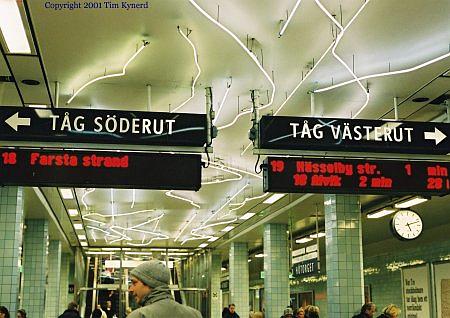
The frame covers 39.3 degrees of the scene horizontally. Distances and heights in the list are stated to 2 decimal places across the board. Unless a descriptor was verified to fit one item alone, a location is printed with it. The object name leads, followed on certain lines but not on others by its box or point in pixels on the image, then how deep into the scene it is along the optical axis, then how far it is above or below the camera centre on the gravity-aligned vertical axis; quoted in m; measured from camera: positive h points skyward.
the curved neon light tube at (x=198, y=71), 5.86 +2.25
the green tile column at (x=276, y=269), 15.33 +0.44
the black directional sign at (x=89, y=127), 5.56 +1.40
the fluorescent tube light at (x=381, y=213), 11.13 +1.31
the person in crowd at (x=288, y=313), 9.78 -0.40
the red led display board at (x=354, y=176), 5.67 +1.00
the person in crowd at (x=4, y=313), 7.97 -0.31
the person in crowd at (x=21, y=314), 9.95 -0.41
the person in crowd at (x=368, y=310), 7.79 -0.28
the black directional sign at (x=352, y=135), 5.72 +1.37
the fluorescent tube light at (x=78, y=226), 17.77 +1.75
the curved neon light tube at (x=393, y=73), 6.23 +2.21
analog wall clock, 10.34 +1.01
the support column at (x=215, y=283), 25.68 +0.17
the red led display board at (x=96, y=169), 5.50 +1.02
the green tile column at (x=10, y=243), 9.24 +0.67
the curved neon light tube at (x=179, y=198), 12.97 +1.89
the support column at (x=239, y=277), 20.03 +0.32
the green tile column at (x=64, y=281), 22.34 +0.24
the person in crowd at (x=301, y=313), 10.24 -0.42
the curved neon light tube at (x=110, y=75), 6.10 +2.22
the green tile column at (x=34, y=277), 13.68 +0.23
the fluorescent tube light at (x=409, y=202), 9.96 +1.34
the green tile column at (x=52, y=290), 17.33 -0.06
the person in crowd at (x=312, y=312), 8.73 -0.34
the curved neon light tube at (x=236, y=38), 5.26 +2.25
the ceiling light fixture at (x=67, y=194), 12.23 +1.83
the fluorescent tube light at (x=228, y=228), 18.06 +1.70
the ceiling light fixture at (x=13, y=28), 4.72 +2.08
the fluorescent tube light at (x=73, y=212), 14.89 +1.79
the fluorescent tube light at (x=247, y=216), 15.60 +1.78
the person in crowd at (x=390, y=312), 7.31 -0.29
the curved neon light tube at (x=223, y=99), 7.22 +2.23
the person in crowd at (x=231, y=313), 14.12 -0.57
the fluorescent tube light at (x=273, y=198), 13.01 +1.85
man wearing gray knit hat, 2.57 -0.01
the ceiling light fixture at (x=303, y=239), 16.22 +1.21
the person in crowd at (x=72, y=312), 9.34 -0.36
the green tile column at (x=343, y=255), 9.44 +0.48
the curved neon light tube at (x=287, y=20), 5.23 +2.28
